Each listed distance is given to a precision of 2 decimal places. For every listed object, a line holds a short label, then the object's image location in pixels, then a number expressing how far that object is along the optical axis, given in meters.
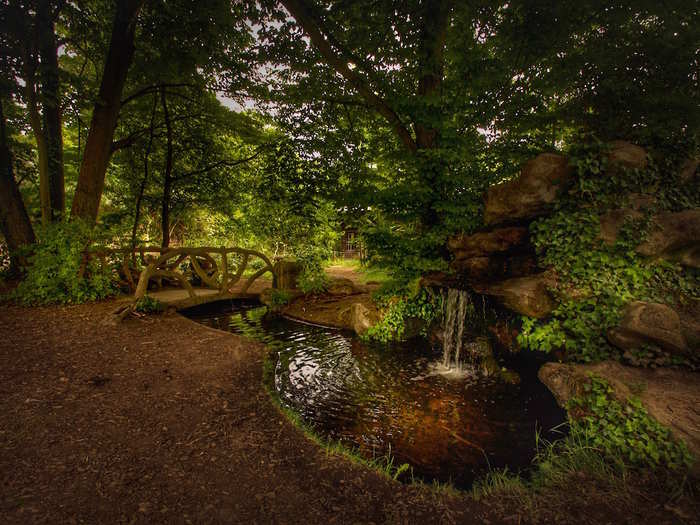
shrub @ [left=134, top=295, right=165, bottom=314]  7.24
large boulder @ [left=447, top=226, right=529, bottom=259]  5.80
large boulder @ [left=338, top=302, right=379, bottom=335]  8.30
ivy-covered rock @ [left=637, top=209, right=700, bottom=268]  4.41
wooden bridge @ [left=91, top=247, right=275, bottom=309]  7.80
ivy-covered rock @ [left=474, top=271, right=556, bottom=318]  5.16
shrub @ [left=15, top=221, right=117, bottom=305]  7.07
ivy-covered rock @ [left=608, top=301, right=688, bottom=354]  3.89
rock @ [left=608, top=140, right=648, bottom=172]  4.95
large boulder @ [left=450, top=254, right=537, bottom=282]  5.87
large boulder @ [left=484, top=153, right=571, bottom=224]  5.26
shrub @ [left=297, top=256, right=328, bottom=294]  11.85
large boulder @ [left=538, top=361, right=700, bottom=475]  3.07
